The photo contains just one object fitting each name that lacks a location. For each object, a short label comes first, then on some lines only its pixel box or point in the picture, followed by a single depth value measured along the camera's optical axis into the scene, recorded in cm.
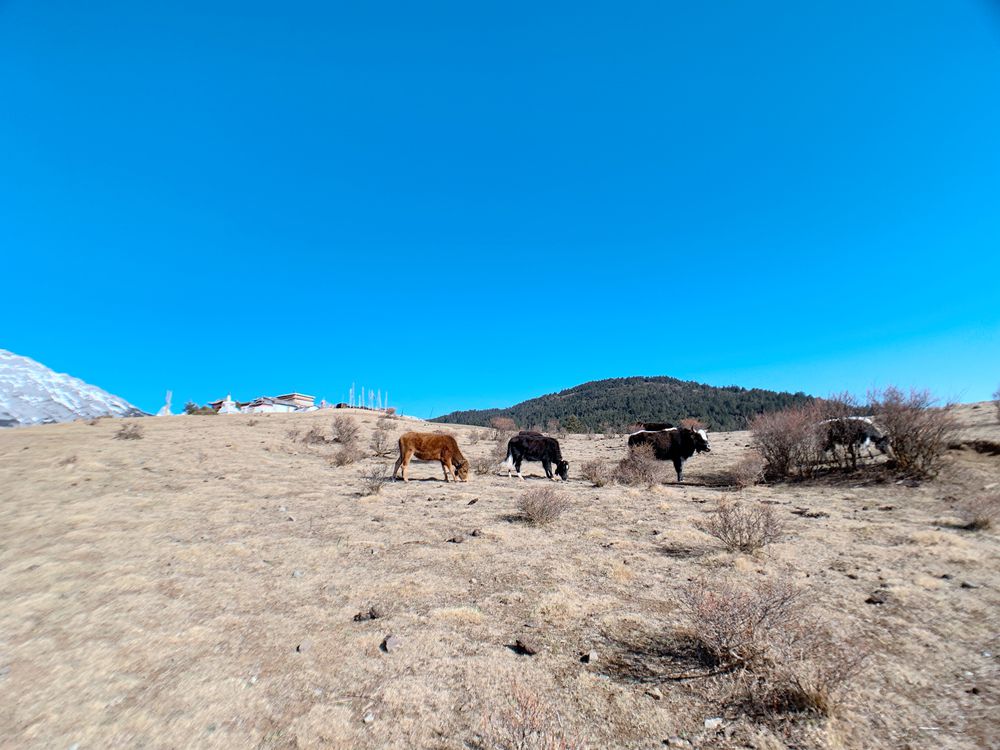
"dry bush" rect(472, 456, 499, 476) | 1485
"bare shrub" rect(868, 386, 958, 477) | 1013
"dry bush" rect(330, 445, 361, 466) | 1425
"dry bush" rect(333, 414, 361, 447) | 2000
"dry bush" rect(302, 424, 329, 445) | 2006
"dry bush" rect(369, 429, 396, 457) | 1841
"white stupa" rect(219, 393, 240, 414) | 4788
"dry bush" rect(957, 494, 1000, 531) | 663
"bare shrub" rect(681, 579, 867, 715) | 287
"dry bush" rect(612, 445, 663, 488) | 1233
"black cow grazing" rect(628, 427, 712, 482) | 1408
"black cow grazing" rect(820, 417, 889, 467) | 1132
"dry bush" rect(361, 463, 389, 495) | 995
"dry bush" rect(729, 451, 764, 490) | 1195
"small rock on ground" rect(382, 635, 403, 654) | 363
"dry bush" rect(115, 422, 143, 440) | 1711
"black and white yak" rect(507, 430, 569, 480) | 1516
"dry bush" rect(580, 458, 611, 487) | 1237
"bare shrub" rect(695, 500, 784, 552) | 602
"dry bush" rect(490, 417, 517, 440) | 2653
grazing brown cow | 1251
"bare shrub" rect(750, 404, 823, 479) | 1234
